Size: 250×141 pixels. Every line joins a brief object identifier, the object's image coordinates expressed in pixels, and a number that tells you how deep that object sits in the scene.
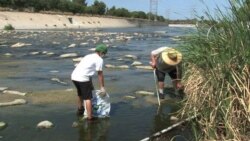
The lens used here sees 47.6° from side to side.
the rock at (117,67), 13.24
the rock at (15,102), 7.47
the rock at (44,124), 6.18
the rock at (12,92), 8.52
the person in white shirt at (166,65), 7.88
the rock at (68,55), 16.52
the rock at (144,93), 8.79
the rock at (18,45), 21.60
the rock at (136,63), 13.99
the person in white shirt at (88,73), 6.55
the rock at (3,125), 6.11
